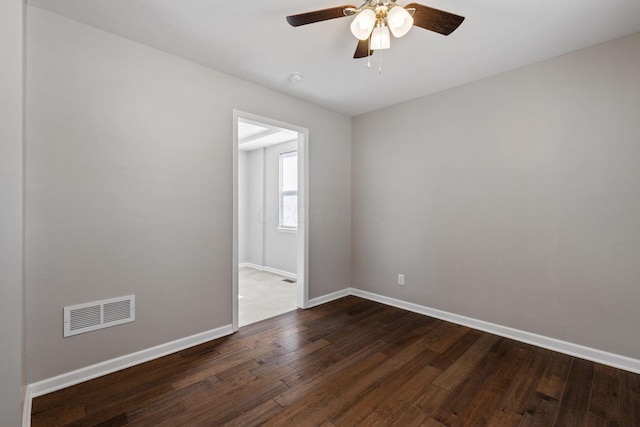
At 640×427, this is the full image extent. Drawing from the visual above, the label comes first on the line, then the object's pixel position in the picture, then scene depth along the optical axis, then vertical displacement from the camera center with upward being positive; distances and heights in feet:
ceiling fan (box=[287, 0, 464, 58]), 5.19 +3.73
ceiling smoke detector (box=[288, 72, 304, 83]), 9.30 +4.55
